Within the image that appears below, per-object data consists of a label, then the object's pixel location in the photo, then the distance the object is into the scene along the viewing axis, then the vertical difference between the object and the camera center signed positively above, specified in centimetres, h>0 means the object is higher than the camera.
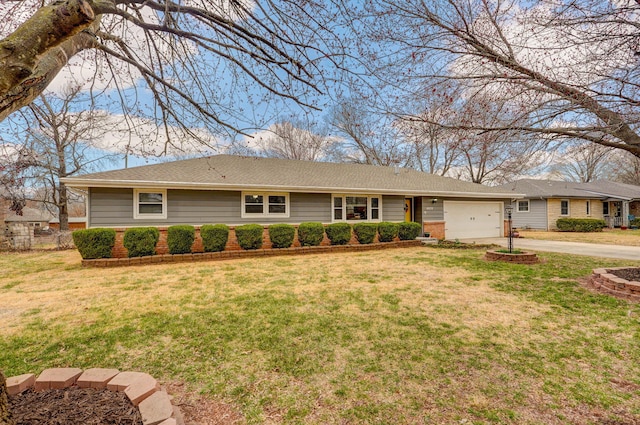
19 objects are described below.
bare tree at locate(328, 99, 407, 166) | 477 +169
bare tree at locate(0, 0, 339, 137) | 329 +193
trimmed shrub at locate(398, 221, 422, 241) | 1272 -67
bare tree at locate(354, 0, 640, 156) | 449 +257
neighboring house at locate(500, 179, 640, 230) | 2050 +66
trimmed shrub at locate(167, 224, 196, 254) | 945 -69
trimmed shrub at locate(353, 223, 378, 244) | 1196 -68
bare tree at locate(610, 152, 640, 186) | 2961 +352
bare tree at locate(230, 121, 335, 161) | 2247 +513
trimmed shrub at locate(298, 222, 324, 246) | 1119 -68
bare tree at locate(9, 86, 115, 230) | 1539 +256
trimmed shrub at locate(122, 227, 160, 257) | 890 -70
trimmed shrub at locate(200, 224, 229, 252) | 984 -67
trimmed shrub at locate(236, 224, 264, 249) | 1026 -67
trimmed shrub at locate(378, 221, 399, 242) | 1230 -67
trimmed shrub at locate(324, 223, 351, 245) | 1155 -68
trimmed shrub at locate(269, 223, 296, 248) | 1075 -68
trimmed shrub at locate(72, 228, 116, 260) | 852 -68
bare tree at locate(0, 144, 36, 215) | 434 +106
